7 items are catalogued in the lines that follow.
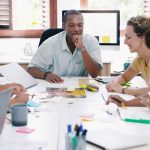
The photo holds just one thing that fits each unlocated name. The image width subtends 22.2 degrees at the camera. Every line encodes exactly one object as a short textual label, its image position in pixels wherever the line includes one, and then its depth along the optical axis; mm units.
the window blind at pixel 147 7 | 3902
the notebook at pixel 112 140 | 1305
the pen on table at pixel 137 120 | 1608
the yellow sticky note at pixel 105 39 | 3531
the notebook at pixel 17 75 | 2246
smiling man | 2772
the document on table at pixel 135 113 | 1674
